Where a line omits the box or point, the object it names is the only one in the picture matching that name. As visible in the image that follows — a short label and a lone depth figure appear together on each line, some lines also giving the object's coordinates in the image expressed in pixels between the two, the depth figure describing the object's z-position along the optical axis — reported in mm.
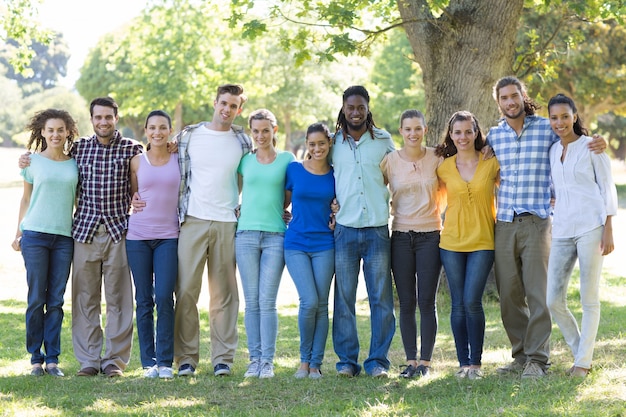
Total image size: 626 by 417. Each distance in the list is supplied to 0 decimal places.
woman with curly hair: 13184
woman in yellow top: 12389
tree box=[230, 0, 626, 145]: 19347
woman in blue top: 12819
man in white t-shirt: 13156
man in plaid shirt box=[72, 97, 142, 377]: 13270
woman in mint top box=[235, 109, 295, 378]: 13027
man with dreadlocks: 12797
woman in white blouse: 11859
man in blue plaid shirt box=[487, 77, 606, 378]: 12267
